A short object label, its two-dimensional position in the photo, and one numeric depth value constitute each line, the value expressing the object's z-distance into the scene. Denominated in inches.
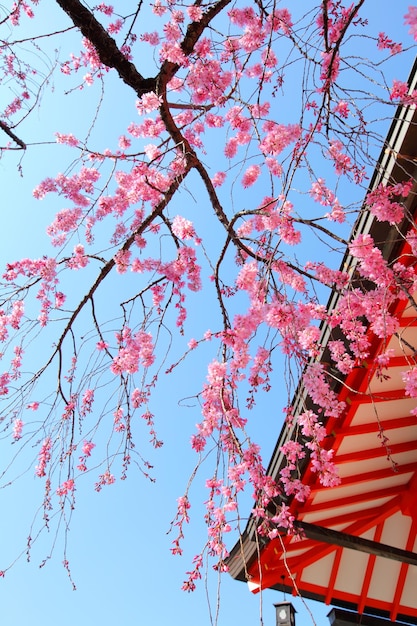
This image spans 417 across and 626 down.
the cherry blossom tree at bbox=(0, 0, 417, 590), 109.8
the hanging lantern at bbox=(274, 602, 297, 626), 169.9
